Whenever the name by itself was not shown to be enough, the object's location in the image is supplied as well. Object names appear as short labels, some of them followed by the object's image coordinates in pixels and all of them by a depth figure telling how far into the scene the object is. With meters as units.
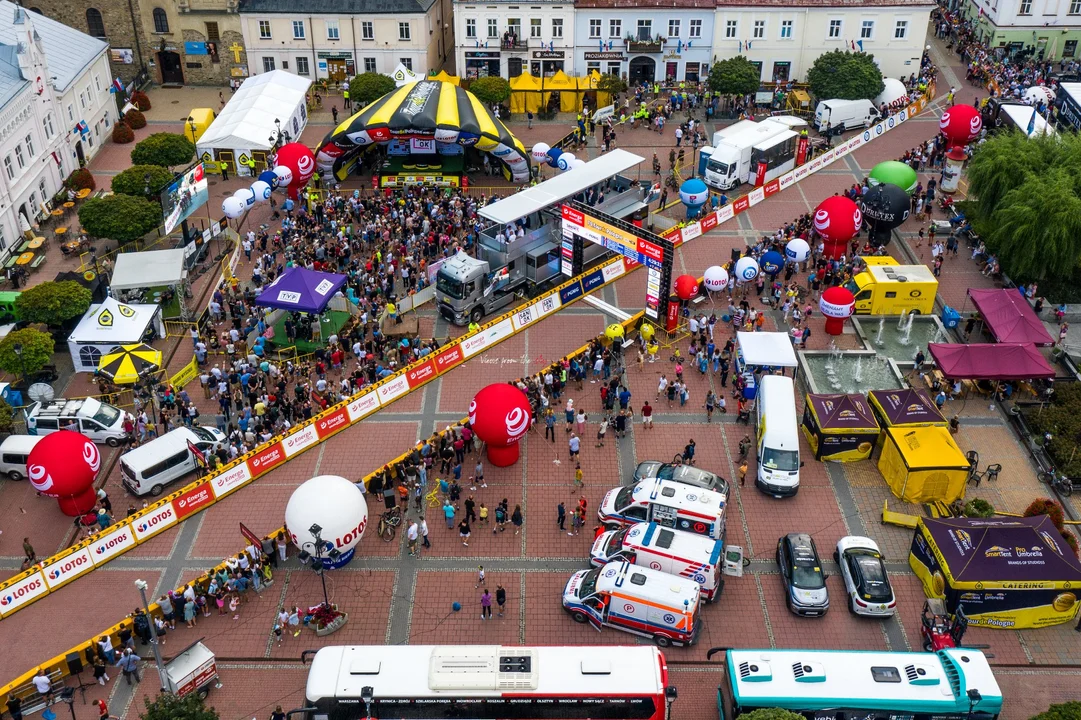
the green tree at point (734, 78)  66.06
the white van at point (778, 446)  35.94
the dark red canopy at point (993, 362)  40.25
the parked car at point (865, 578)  31.14
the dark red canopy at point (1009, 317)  42.62
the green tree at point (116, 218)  49.44
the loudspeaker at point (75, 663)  29.47
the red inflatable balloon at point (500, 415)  35.78
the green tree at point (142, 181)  52.66
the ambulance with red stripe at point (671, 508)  32.88
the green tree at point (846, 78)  65.31
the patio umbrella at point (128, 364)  41.50
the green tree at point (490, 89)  65.62
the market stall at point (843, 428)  37.22
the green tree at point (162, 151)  56.47
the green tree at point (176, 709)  25.12
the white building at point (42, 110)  51.84
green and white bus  26.19
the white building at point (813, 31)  68.88
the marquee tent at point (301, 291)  43.31
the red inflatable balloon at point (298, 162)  54.22
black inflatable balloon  50.16
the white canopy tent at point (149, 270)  46.53
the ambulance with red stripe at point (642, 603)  29.97
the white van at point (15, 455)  37.25
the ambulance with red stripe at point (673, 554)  31.22
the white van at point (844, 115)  64.69
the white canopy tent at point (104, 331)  42.66
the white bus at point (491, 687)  25.83
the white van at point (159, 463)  36.25
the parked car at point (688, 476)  34.72
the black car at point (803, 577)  31.33
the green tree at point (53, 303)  42.84
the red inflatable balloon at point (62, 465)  34.06
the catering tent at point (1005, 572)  30.45
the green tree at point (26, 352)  40.59
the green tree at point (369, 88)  65.44
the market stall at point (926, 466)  35.03
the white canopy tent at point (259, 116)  59.12
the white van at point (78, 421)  38.81
